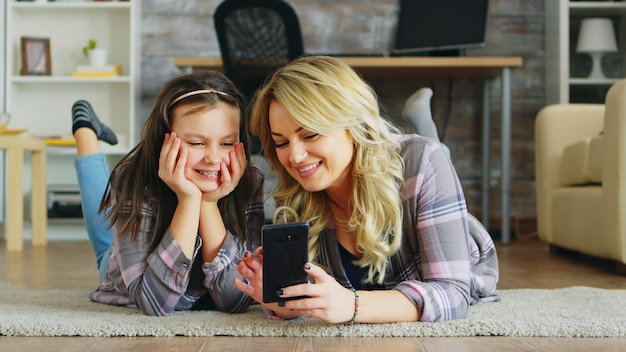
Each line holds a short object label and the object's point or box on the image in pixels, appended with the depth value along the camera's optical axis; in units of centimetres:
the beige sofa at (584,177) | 219
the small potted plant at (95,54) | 364
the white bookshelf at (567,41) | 348
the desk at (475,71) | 318
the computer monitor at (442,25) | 341
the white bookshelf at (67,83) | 381
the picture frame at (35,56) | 369
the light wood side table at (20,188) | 305
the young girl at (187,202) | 132
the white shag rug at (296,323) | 122
